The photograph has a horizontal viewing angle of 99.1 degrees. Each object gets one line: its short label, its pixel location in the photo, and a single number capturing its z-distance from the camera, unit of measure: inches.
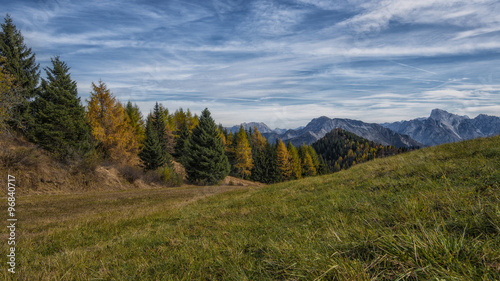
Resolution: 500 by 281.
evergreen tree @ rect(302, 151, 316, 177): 2699.3
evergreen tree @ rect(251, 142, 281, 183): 2320.4
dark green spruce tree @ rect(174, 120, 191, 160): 2112.5
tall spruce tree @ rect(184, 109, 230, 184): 1323.8
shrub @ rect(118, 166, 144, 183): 1124.8
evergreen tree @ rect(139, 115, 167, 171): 1400.1
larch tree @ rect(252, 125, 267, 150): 3110.2
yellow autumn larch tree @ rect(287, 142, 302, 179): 2460.6
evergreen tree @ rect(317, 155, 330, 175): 3039.9
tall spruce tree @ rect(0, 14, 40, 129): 1145.4
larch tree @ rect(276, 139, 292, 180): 2332.7
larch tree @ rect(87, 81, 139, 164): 1171.3
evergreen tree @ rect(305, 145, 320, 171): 2997.0
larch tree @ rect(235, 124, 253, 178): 2041.1
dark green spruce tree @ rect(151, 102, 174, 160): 2027.6
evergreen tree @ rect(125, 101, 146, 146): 1727.1
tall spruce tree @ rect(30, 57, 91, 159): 930.7
